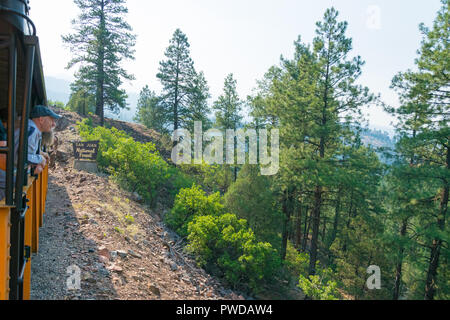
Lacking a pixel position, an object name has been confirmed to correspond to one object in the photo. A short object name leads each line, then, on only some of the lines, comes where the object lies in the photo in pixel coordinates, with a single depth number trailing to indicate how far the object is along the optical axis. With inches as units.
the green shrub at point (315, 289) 429.1
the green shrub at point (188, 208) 590.6
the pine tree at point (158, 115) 1073.5
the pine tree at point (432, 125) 464.4
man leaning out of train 155.2
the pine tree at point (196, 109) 1075.3
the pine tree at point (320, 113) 587.8
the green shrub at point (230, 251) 516.4
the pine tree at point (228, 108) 1101.1
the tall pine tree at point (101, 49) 1024.2
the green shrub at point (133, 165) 607.2
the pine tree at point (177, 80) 1068.5
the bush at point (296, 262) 723.6
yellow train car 107.0
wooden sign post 546.6
